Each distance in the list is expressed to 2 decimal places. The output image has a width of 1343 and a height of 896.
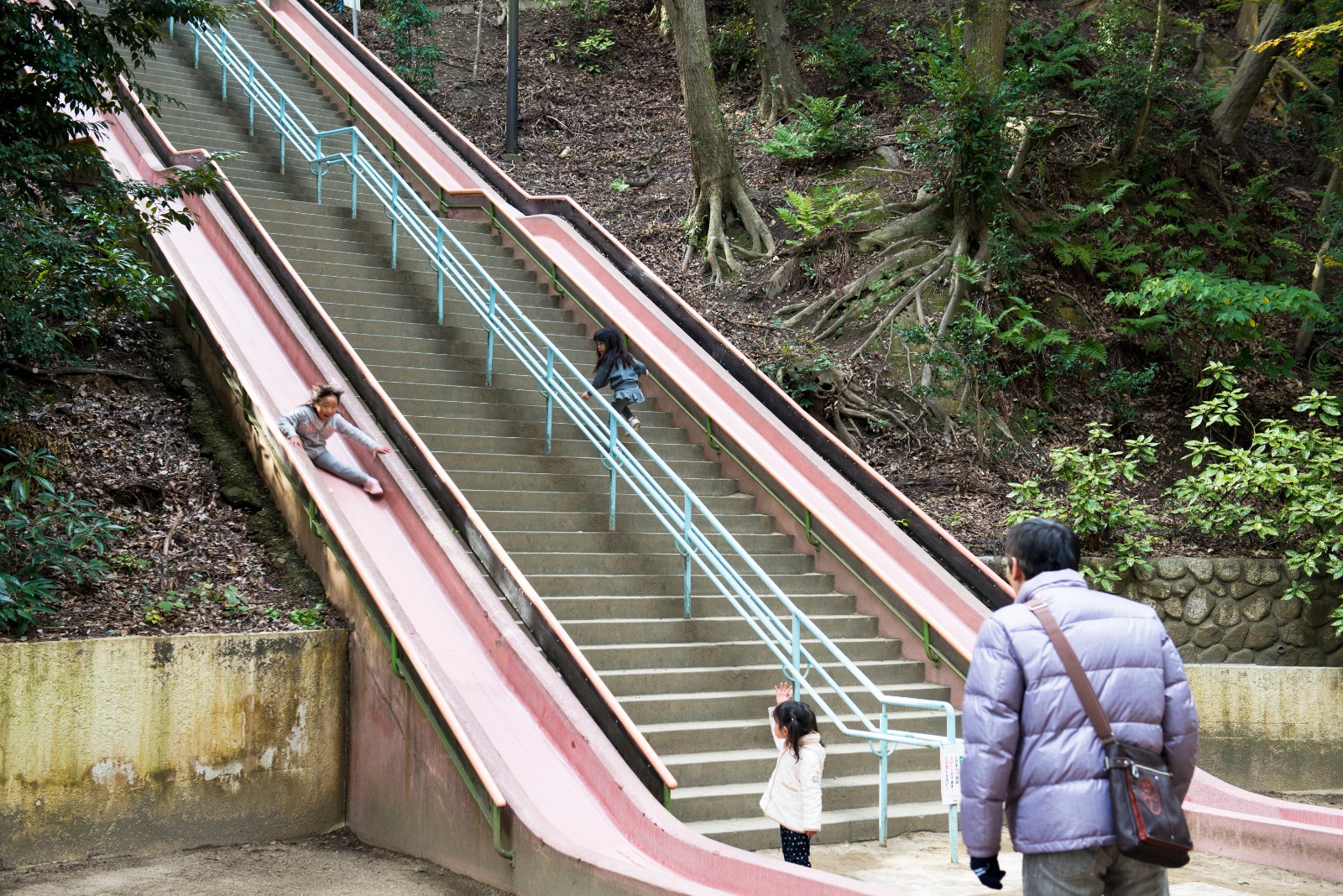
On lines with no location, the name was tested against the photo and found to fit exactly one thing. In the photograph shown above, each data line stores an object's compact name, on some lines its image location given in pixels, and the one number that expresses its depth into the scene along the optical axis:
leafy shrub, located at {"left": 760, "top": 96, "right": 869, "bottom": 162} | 15.72
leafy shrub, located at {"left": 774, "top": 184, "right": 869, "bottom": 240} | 13.73
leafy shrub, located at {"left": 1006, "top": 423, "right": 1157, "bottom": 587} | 9.68
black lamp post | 16.73
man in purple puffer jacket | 2.89
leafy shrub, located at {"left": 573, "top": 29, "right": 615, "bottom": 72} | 22.36
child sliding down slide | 7.95
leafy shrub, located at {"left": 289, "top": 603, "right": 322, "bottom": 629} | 7.11
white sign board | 5.48
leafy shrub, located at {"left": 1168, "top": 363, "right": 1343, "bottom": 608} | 9.39
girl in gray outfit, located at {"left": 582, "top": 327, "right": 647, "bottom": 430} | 9.75
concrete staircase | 6.64
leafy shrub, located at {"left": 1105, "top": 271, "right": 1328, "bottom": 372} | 11.29
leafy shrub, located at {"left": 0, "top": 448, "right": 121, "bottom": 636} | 6.46
